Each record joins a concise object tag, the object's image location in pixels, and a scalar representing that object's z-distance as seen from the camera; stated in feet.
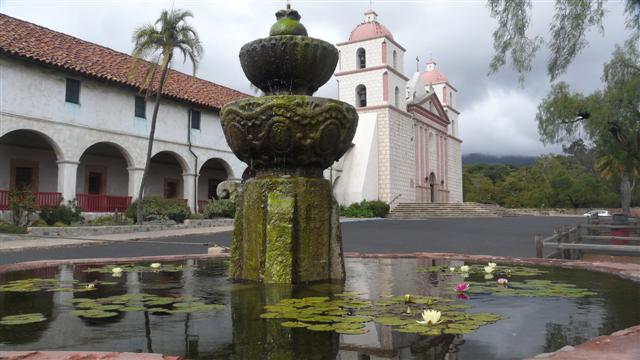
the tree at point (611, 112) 53.16
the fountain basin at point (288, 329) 6.97
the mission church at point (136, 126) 54.85
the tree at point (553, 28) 30.48
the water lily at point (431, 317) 7.89
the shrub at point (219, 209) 70.90
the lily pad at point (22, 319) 8.59
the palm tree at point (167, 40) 57.36
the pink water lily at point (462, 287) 11.43
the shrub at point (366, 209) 95.50
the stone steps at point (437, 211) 101.39
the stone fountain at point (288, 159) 13.19
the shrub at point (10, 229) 45.16
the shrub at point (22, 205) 50.42
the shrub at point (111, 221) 56.49
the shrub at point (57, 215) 53.06
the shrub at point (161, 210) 62.34
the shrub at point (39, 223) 51.19
